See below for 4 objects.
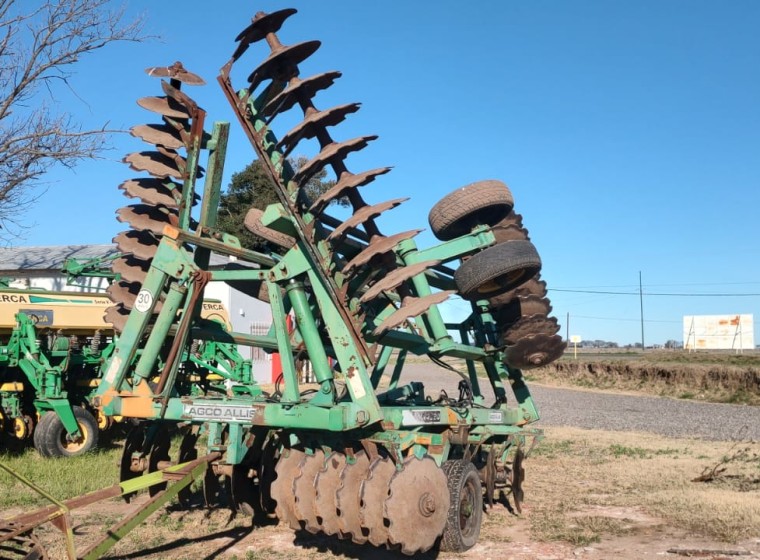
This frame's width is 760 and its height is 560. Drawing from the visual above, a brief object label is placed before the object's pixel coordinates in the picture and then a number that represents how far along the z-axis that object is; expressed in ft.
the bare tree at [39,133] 62.90
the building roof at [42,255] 96.63
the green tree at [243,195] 103.06
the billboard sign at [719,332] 197.26
